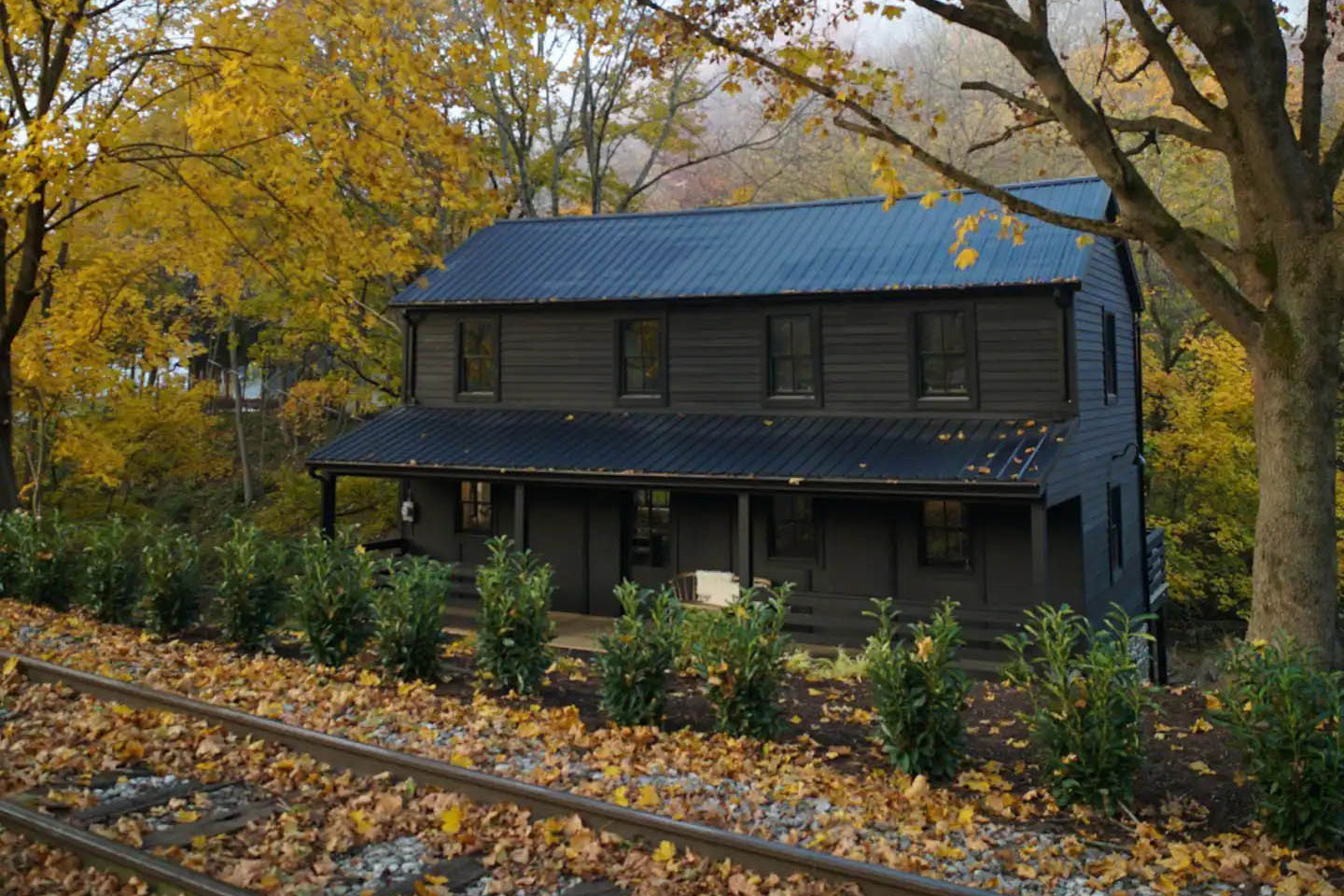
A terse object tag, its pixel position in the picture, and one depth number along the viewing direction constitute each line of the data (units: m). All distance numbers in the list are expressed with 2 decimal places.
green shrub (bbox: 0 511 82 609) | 13.16
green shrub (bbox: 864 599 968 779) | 7.48
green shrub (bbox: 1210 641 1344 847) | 5.95
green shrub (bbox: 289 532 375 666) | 10.44
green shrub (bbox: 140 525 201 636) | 11.78
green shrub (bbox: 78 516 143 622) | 12.47
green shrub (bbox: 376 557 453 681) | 9.98
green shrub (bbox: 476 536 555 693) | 9.65
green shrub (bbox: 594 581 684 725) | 8.67
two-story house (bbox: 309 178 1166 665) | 15.07
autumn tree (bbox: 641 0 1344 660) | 8.91
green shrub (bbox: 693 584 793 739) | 8.27
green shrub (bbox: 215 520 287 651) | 11.37
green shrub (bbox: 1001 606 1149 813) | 6.69
